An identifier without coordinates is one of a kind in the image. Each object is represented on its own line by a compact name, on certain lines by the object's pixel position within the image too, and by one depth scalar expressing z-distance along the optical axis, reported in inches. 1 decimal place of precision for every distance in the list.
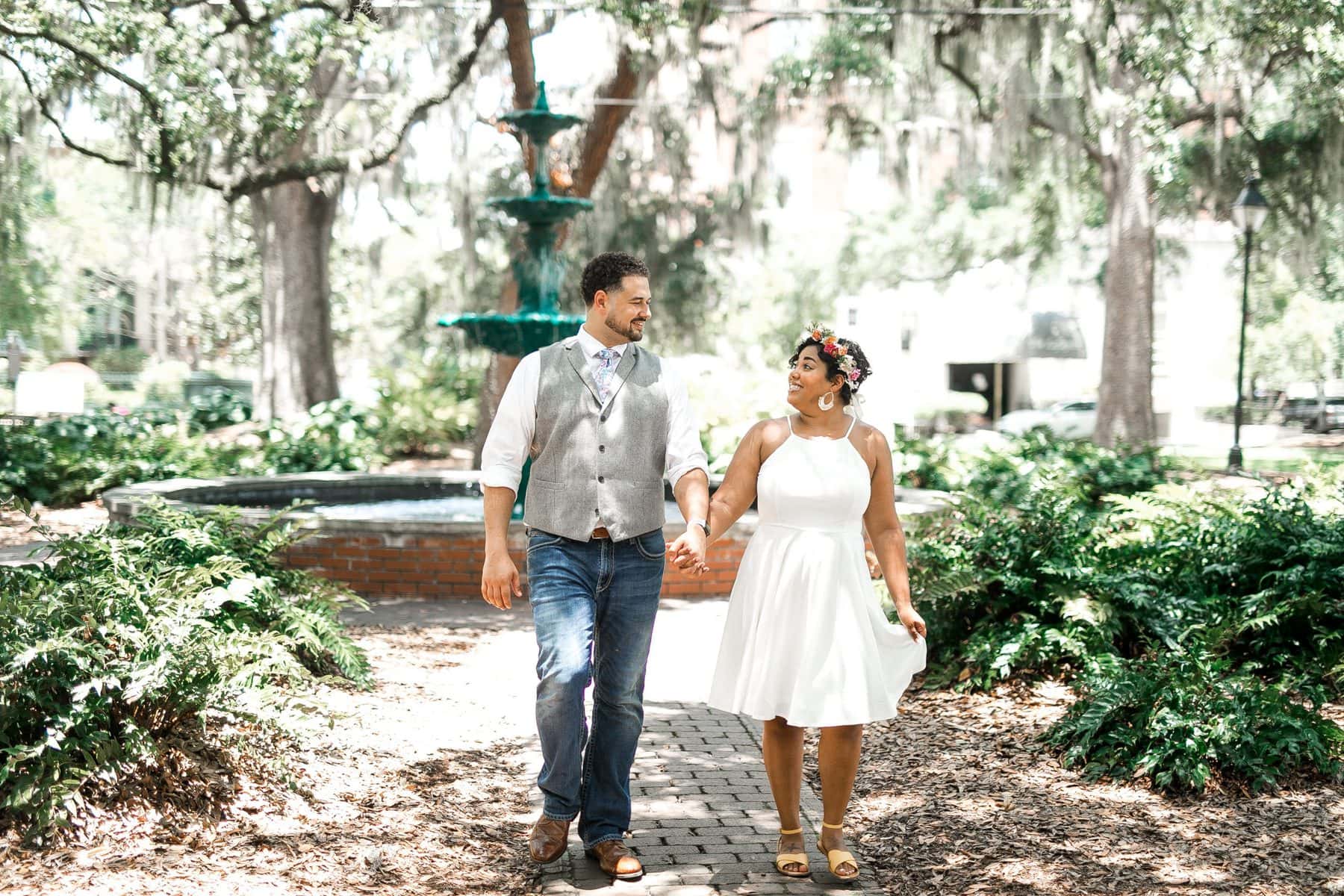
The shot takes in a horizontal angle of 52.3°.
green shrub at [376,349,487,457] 810.8
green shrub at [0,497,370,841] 164.9
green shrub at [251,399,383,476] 631.2
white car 1295.5
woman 167.8
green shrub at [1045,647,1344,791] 199.3
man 166.9
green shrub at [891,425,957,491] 572.4
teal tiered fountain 392.5
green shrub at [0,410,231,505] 559.5
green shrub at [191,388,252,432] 858.1
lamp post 677.3
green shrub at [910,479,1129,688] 262.8
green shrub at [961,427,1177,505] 496.4
